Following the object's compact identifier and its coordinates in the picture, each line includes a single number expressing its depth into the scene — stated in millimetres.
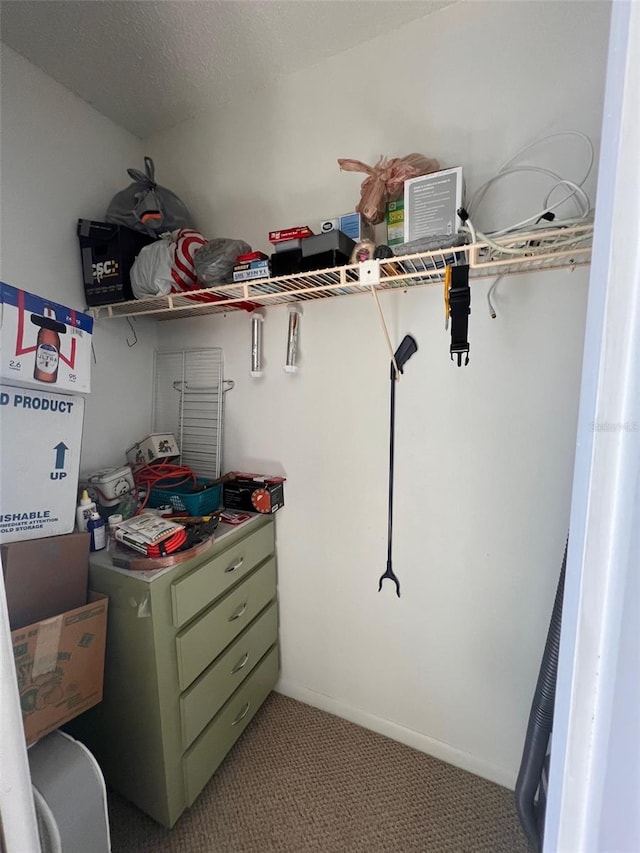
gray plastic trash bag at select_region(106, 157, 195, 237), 1379
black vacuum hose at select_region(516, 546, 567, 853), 1000
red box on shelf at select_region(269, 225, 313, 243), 1145
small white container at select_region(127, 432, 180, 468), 1599
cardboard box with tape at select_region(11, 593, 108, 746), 895
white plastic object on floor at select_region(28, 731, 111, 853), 815
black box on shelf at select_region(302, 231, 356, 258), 1079
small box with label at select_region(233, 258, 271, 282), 1176
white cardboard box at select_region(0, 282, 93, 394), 917
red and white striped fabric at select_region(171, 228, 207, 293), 1290
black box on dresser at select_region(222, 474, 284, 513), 1461
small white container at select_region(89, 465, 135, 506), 1338
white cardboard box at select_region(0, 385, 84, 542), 954
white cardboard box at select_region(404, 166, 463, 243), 993
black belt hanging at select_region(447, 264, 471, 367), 958
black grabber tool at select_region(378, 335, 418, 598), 1272
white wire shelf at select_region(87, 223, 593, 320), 926
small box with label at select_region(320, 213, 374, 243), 1160
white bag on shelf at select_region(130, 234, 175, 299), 1300
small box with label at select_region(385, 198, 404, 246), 1105
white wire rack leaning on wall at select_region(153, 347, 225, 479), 1646
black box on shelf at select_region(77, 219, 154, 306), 1393
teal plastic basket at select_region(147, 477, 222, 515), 1403
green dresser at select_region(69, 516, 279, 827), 1074
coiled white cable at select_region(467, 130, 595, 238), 923
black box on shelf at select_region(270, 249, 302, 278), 1145
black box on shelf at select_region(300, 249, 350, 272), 1090
